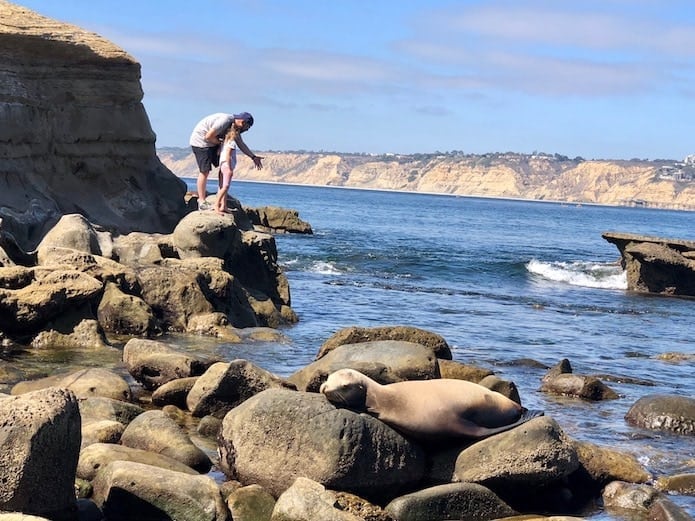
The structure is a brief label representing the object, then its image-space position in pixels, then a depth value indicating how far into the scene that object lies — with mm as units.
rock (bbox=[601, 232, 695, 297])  30406
